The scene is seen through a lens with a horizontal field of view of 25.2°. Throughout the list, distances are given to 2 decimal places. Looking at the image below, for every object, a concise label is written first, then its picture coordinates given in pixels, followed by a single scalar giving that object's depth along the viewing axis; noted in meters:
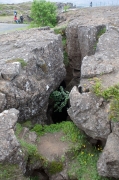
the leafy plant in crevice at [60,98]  15.19
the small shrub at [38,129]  13.12
